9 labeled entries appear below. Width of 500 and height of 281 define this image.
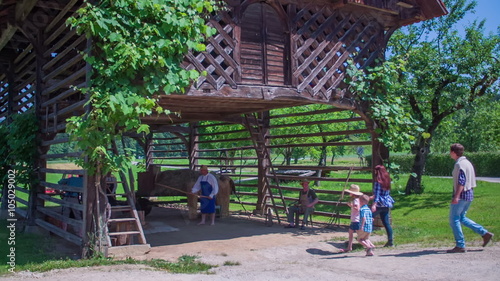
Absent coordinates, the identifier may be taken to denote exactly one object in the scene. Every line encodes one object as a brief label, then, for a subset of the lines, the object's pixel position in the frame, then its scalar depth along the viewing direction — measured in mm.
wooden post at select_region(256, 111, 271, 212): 14797
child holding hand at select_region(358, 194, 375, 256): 8595
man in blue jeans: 7996
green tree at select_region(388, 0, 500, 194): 15742
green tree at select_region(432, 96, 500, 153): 17548
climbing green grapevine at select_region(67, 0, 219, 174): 7777
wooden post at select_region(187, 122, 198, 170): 18094
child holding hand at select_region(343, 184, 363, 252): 8859
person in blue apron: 12781
